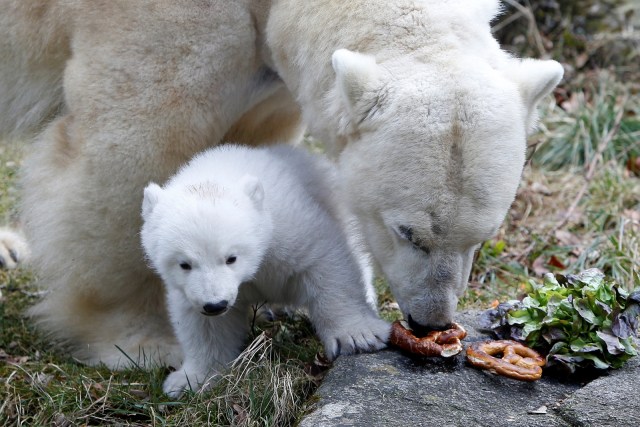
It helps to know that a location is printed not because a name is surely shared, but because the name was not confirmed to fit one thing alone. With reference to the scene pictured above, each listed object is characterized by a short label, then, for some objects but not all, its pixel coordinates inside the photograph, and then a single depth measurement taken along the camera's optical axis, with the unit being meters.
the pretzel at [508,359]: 6.75
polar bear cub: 6.52
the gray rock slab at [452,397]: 6.22
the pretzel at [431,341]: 6.90
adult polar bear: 6.43
